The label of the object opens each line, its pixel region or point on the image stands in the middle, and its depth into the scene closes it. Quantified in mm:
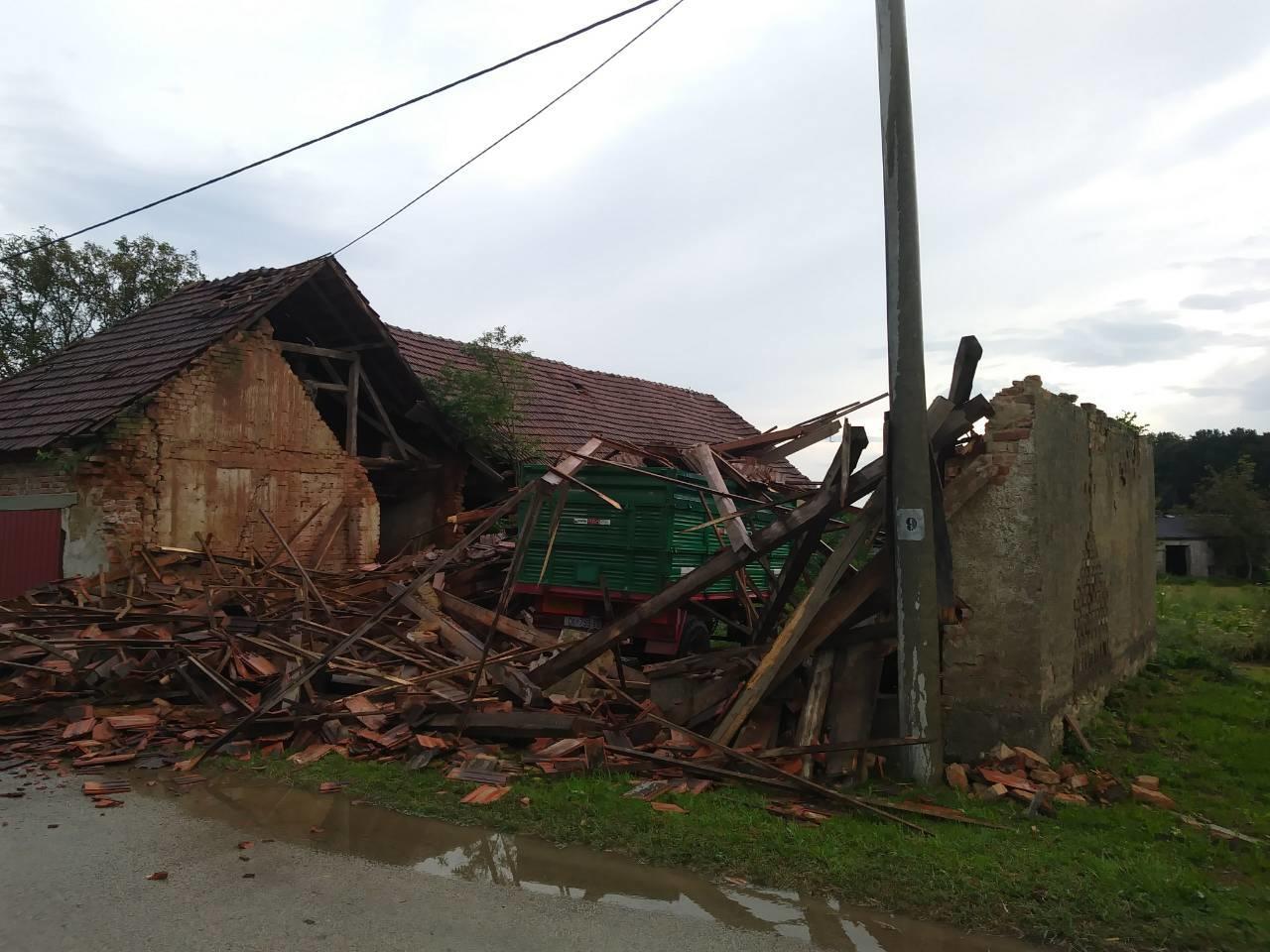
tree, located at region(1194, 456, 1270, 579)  47500
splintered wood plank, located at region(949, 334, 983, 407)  7031
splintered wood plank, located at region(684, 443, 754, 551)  7552
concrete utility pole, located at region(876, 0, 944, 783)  6422
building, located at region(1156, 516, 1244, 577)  49250
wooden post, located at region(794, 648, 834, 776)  6742
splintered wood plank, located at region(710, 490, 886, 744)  7000
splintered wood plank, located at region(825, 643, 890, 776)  6762
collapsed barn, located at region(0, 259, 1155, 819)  7051
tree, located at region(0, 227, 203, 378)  26969
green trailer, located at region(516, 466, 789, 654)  10820
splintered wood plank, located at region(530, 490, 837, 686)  7426
